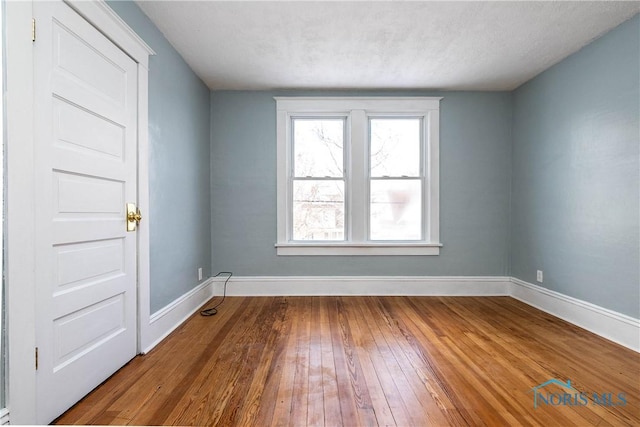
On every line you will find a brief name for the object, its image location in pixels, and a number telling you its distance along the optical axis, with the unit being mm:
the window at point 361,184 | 3742
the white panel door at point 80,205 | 1431
